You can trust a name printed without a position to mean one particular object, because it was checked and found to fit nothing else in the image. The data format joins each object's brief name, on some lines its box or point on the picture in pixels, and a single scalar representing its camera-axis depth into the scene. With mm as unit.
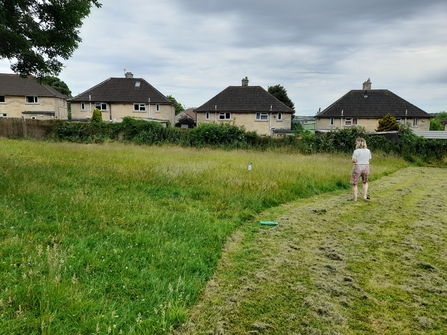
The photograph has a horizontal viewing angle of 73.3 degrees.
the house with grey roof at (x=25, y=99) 41656
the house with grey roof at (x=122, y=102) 39219
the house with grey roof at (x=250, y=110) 38375
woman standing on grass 8820
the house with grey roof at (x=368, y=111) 38062
